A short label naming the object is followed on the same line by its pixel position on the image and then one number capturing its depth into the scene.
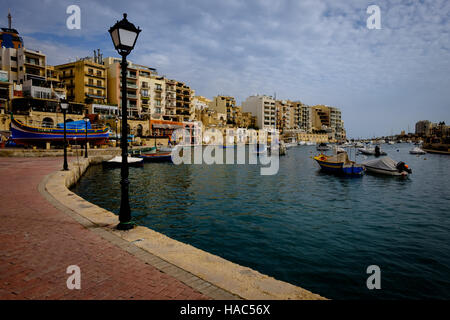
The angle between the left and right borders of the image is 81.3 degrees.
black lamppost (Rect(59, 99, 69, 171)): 16.31
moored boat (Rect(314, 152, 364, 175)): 27.81
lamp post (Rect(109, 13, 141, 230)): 6.45
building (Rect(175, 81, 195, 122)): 81.50
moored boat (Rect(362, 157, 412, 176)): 27.84
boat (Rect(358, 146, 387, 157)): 61.00
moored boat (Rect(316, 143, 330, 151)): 77.19
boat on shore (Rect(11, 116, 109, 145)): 34.88
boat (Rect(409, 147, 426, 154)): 65.31
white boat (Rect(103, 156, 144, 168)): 31.58
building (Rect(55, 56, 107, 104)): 59.28
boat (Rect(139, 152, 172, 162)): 39.50
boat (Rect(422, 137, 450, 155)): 70.88
